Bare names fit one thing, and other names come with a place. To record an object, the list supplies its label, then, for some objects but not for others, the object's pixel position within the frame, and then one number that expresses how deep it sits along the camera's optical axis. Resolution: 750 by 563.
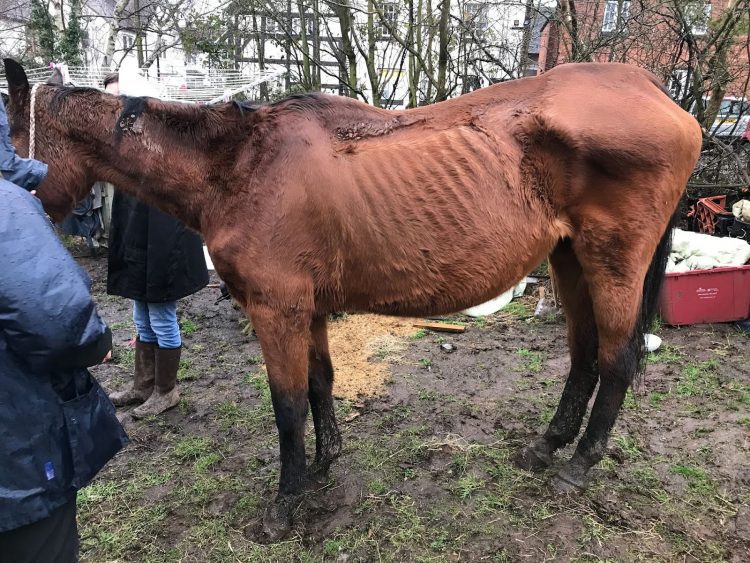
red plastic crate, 4.96
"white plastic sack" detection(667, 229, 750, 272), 5.21
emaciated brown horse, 2.31
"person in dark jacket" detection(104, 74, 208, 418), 3.39
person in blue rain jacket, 1.31
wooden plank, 5.25
